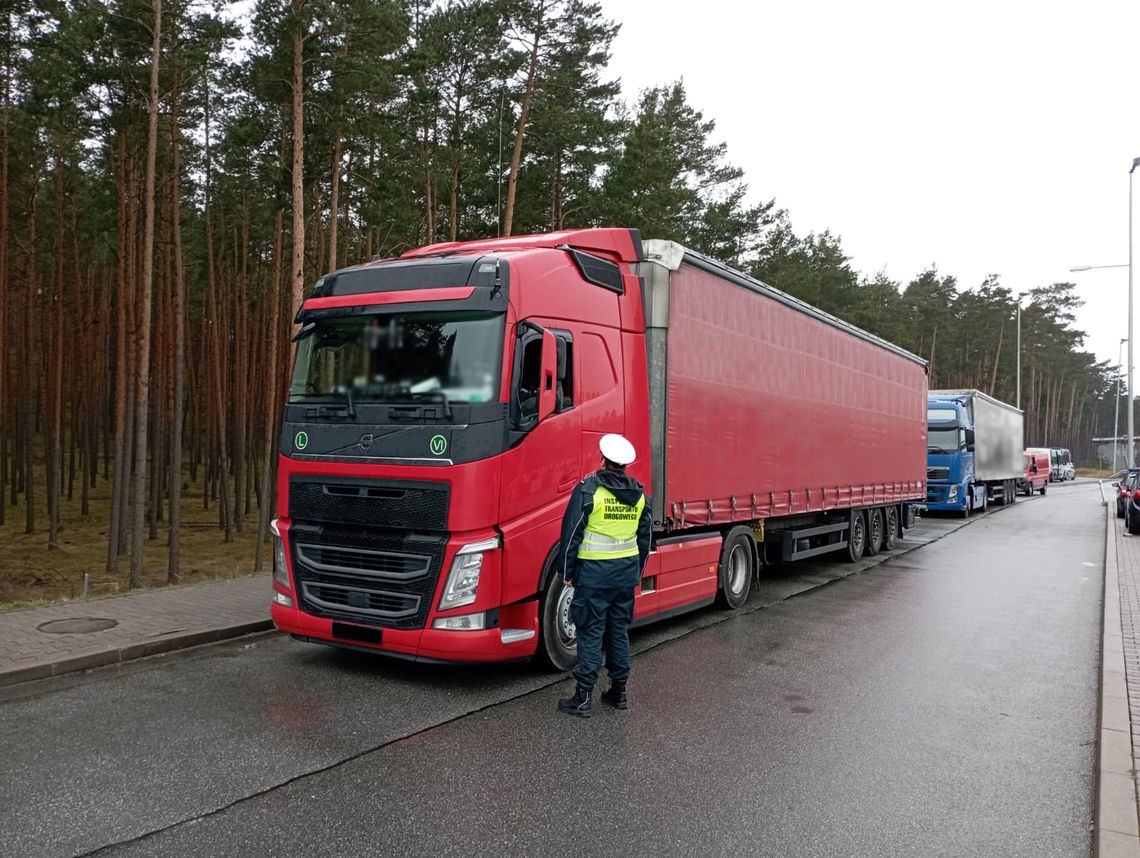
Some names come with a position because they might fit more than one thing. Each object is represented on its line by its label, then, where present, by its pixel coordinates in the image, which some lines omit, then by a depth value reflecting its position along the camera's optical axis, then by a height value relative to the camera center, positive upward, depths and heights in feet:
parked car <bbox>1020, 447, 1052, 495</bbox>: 131.54 -3.82
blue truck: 79.61 -0.18
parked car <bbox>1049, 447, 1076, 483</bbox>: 201.46 -4.58
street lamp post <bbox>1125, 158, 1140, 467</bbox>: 88.01 +0.15
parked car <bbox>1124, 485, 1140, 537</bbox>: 63.93 -5.03
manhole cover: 23.54 -5.90
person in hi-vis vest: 17.81 -2.70
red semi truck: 18.78 +0.15
